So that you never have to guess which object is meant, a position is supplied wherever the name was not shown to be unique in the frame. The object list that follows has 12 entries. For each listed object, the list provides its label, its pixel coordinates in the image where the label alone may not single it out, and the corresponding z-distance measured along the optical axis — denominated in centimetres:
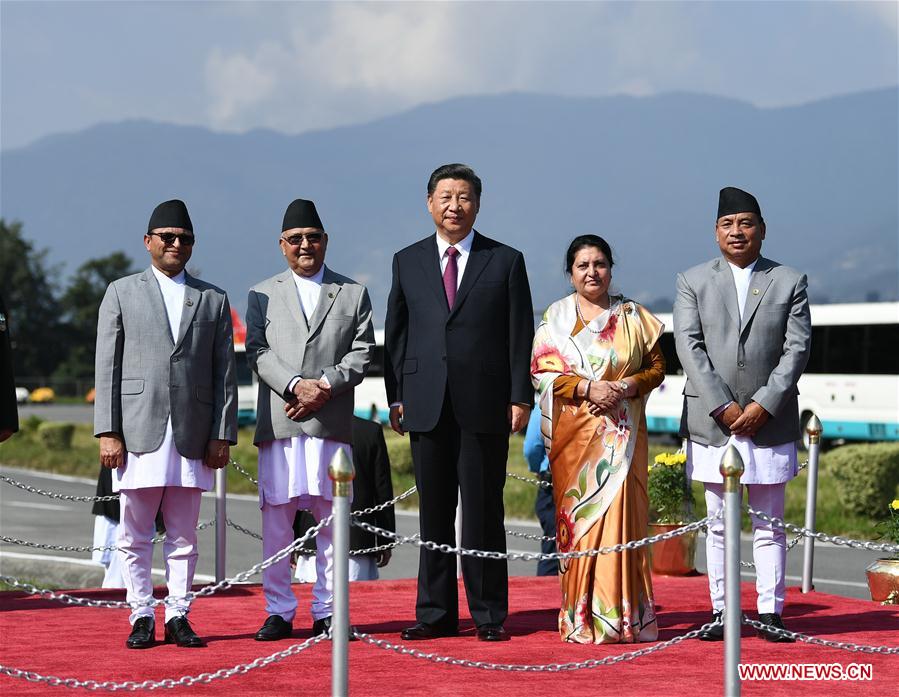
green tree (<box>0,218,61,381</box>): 15511
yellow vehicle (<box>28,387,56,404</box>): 13677
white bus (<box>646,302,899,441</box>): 5397
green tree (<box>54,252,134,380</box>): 15280
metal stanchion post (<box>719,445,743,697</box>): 1013
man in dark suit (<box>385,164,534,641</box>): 1303
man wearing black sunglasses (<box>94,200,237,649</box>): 1273
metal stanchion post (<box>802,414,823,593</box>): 1718
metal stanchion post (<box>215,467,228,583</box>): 1760
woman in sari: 1308
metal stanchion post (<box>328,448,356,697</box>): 947
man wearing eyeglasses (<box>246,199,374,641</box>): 1296
